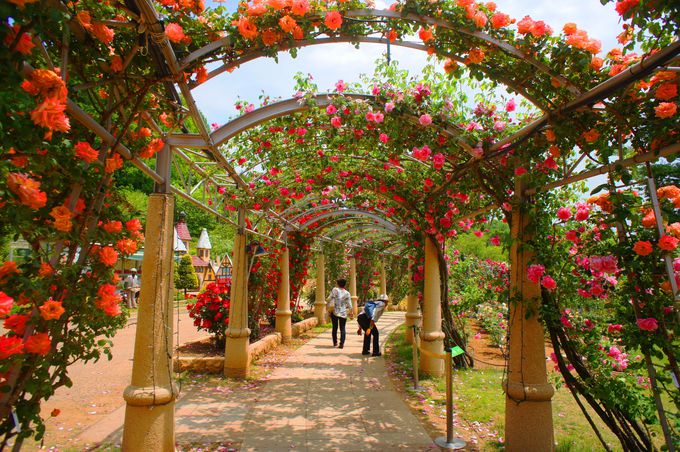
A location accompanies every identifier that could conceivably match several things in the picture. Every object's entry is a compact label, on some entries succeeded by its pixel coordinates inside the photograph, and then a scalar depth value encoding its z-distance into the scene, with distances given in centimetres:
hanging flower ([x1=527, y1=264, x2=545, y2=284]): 387
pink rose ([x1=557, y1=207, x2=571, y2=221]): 398
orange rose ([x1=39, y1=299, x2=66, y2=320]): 206
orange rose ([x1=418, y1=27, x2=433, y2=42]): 337
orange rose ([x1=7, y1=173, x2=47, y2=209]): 171
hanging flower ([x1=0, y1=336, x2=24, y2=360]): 181
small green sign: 437
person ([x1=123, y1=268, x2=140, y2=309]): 1764
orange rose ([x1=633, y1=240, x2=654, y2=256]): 298
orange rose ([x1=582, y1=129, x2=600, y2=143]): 330
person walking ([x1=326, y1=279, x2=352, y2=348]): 1042
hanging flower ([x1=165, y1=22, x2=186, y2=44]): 277
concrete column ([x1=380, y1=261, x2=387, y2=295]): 2086
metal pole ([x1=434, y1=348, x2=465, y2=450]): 445
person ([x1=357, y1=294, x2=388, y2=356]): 948
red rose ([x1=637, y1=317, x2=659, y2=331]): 303
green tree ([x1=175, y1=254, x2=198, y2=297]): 2405
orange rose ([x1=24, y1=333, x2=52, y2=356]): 204
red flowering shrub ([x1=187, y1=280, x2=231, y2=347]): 847
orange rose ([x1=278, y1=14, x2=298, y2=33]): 315
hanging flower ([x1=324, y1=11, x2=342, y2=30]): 318
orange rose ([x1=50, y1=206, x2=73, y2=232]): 218
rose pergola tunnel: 215
